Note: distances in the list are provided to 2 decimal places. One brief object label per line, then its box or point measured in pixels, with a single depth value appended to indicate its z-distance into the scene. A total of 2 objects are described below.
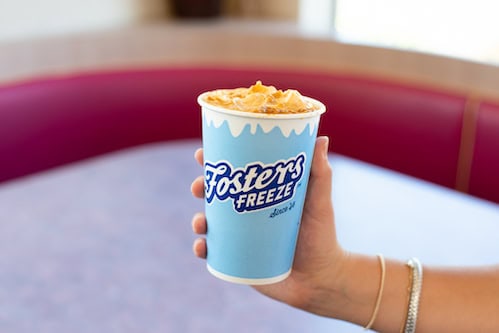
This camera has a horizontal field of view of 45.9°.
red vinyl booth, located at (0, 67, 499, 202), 2.13
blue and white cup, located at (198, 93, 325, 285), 0.66
